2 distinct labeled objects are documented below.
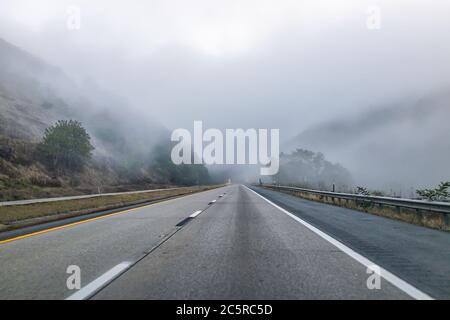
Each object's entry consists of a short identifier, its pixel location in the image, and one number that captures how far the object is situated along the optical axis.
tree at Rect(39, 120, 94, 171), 55.06
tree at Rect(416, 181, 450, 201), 14.05
